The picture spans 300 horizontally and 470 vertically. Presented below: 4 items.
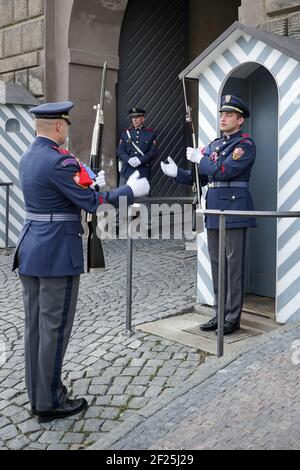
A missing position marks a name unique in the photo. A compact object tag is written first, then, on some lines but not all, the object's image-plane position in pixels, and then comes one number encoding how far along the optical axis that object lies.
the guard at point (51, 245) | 3.15
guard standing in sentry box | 4.44
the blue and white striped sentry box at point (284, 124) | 4.36
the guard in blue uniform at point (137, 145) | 8.62
